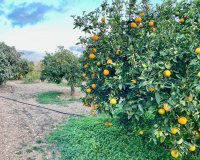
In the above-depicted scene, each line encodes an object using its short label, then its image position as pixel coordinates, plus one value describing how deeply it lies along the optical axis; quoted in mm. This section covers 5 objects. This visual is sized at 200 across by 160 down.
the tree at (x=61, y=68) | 6005
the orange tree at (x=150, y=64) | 2122
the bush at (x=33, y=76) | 8400
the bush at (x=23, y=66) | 7023
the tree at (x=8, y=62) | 6454
